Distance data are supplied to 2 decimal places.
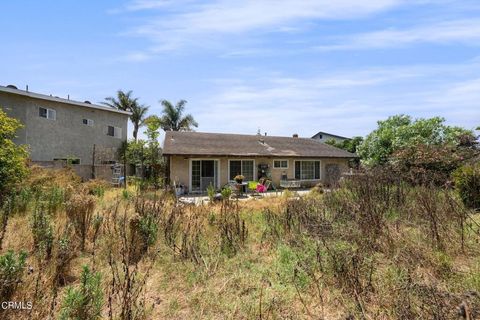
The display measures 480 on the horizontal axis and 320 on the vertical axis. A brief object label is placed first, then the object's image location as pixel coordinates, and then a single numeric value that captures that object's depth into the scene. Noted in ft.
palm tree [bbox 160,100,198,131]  113.80
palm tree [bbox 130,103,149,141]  109.81
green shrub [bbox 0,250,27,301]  11.24
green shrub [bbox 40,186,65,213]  25.29
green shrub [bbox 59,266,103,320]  10.11
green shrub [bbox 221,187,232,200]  38.55
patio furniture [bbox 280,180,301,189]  65.98
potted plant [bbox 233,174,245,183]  57.24
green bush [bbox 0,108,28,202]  29.78
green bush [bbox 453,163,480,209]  28.32
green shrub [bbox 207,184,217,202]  40.27
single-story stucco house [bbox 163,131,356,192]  61.16
